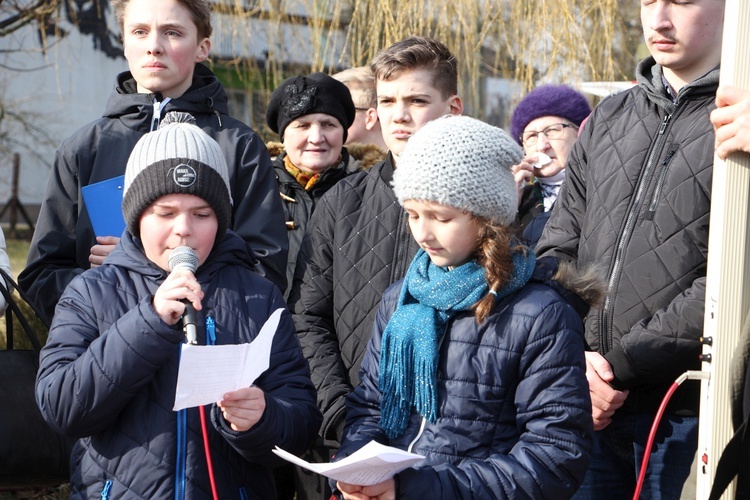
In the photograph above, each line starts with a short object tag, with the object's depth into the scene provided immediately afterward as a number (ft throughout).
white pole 15.90
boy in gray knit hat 16.67
